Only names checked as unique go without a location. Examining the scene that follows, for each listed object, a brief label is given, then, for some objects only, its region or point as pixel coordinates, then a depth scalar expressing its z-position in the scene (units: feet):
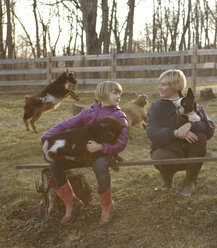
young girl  10.05
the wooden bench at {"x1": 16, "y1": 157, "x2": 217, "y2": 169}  9.57
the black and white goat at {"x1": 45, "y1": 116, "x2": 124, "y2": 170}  9.81
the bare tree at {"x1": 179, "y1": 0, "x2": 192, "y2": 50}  85.46
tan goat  21.25
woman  10.52
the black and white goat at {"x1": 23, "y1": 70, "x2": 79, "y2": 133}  25.05
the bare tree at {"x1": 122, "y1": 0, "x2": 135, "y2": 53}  65.28
